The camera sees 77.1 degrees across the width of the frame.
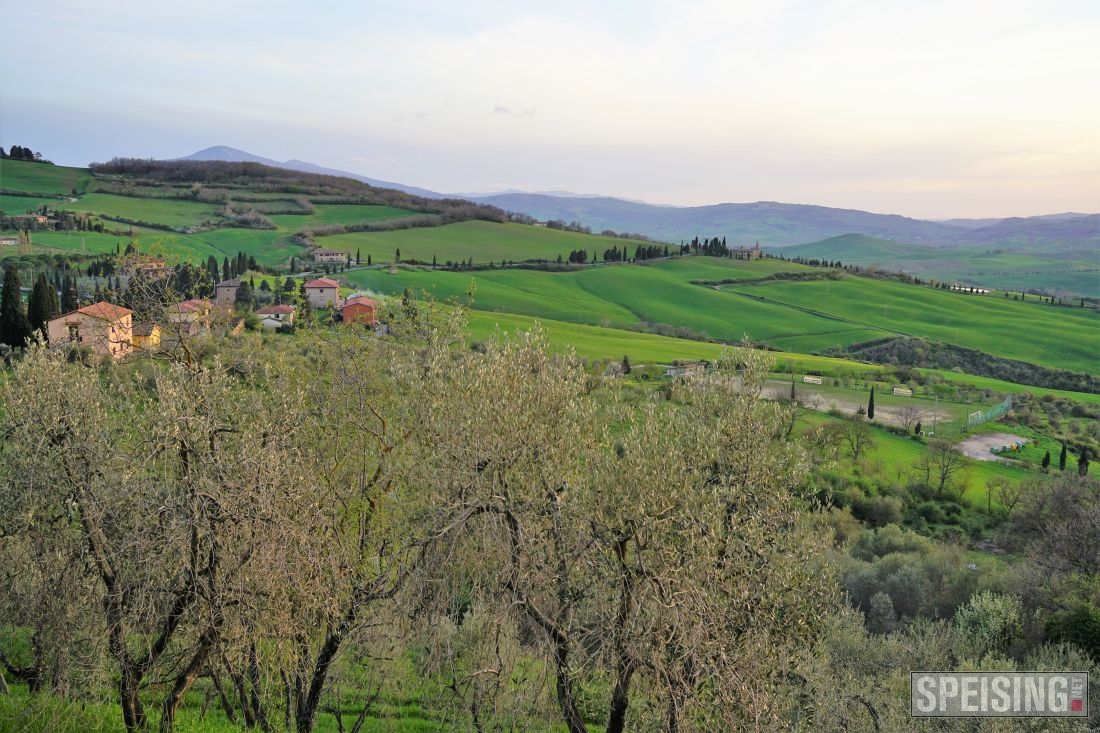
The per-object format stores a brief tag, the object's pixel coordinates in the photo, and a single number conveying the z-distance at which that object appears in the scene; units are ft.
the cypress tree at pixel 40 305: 201.87
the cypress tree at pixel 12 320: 197.36
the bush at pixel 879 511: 168.35
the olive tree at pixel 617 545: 41.81
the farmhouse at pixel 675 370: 221.40
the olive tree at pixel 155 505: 42.86
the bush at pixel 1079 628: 77.77
